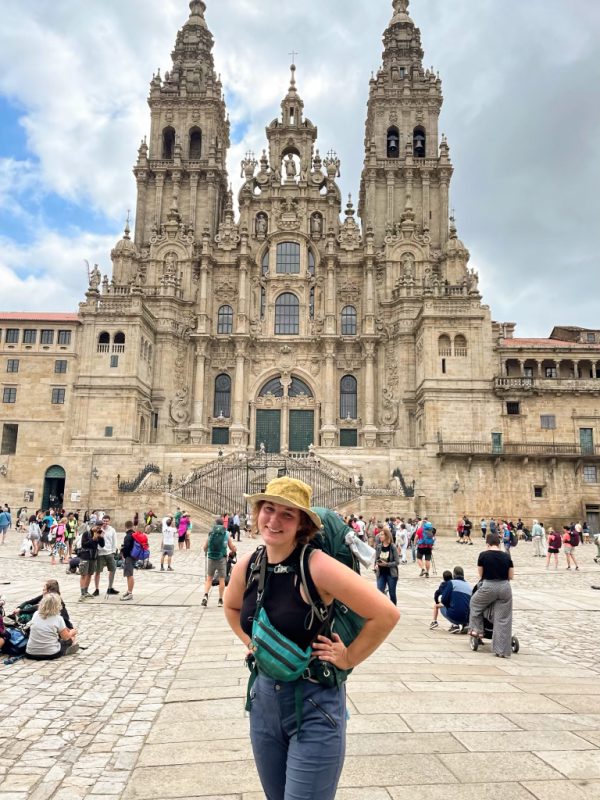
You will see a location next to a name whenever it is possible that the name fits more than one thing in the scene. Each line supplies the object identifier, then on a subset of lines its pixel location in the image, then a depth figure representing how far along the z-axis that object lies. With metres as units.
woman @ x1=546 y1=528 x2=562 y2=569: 21.41
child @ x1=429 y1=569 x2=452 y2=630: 10.17
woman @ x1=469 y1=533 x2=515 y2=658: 8.41
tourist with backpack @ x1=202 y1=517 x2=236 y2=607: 12.35
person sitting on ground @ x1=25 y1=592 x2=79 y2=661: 8.02
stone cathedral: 38.84
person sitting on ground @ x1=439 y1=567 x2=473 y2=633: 9.97
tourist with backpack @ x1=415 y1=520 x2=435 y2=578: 18.50
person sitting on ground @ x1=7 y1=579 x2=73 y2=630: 8.44
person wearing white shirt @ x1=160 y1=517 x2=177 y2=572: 18.73
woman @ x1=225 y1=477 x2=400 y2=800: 2.76
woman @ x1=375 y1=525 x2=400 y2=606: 11.65
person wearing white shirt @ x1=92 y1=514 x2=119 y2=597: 13.07
